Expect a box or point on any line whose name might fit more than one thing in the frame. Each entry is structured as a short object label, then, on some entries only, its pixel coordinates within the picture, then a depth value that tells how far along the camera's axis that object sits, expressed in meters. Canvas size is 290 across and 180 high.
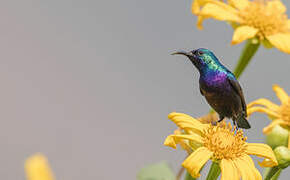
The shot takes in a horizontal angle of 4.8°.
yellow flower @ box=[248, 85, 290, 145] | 3.62
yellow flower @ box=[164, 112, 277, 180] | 3.44
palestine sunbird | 3.42
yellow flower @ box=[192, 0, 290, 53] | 3.63
